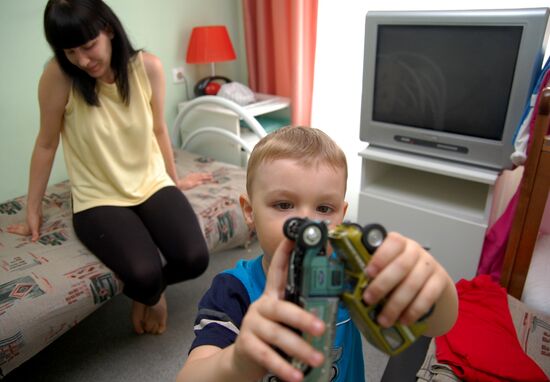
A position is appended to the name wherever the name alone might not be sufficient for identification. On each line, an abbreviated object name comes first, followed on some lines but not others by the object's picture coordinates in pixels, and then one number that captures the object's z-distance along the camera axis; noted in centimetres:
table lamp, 257
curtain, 247
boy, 43
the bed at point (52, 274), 132
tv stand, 181
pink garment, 162
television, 158
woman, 153
